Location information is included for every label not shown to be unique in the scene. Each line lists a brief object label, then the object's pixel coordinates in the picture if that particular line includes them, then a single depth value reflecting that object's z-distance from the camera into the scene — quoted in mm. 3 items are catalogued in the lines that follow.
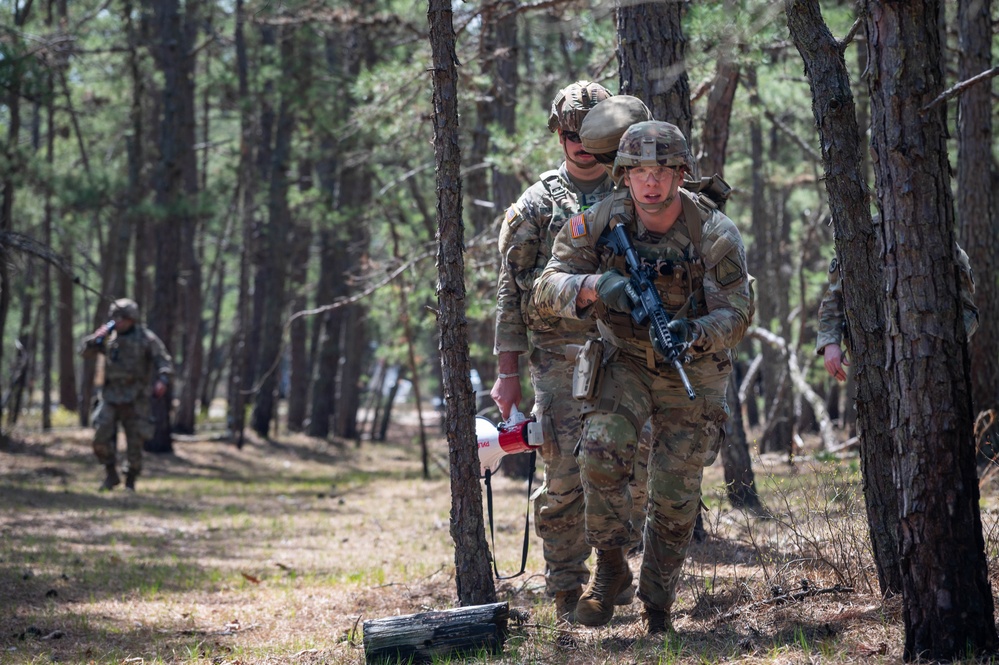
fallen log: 8383
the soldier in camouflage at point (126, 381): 25297
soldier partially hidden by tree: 10406
